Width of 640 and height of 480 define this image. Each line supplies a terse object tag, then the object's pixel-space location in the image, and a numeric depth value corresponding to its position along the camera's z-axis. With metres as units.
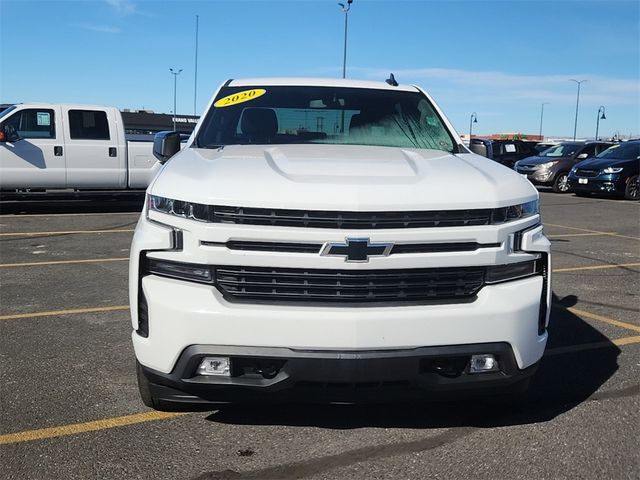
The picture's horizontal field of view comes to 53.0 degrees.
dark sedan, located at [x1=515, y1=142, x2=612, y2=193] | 21.44
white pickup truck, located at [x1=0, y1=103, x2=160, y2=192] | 12.46
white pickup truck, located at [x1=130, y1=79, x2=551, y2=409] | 2.80
